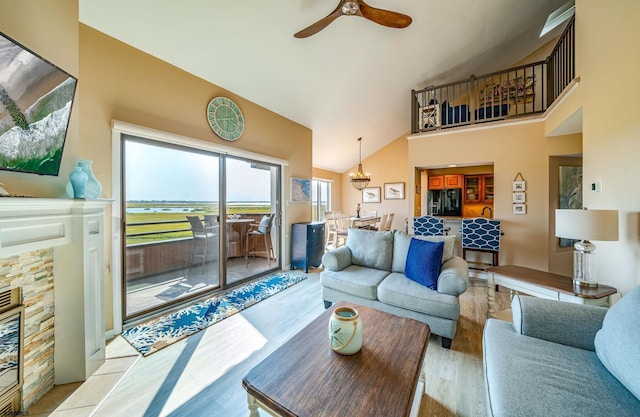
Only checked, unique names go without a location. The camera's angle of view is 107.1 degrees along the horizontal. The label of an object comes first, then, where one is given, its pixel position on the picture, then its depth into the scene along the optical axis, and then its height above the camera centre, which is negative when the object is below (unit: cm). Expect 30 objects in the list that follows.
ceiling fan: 206 +176
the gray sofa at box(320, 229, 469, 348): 212 -78
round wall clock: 318 +127
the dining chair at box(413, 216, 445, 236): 420 -34
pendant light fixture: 616 +76
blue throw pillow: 232 -56
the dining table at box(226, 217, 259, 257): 362 -31
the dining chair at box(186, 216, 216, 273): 322 -42
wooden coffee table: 97 -81
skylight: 328 +280
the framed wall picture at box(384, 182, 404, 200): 733 +52
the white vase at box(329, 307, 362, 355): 126 -68
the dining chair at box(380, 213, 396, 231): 625 -45
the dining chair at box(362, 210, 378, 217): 778 -19
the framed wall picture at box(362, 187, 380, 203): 772 +41
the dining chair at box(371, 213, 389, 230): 622 -37
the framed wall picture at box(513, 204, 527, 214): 388 -3
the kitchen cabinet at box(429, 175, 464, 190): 648 +71
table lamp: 174 -19
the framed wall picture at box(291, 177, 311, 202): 461 +36
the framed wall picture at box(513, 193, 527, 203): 388 +14
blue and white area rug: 218 -120
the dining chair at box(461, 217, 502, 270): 373 -47
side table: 182 -68
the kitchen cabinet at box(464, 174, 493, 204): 626 +49
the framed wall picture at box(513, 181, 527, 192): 387 +34
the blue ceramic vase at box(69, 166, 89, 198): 169 +20
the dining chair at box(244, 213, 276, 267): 424 -53
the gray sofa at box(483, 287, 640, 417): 96 -80
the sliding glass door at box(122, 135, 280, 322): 260 -16
